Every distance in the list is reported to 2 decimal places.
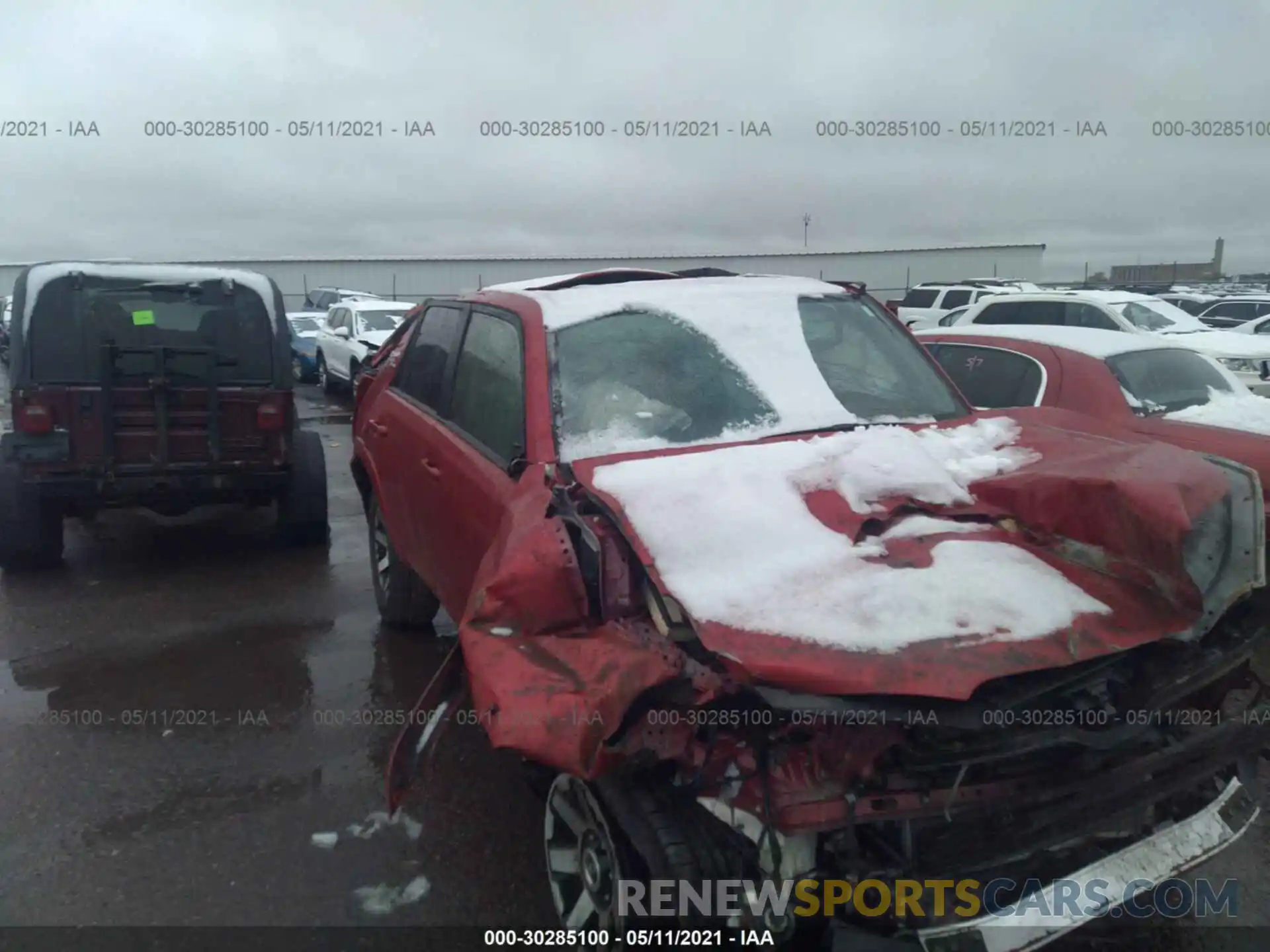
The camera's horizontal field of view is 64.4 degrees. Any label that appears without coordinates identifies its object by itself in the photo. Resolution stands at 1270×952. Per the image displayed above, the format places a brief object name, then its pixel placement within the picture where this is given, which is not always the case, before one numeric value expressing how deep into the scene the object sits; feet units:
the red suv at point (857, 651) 7.62
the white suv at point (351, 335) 51.08
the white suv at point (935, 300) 60.80
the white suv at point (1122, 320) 34.22
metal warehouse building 122.93
